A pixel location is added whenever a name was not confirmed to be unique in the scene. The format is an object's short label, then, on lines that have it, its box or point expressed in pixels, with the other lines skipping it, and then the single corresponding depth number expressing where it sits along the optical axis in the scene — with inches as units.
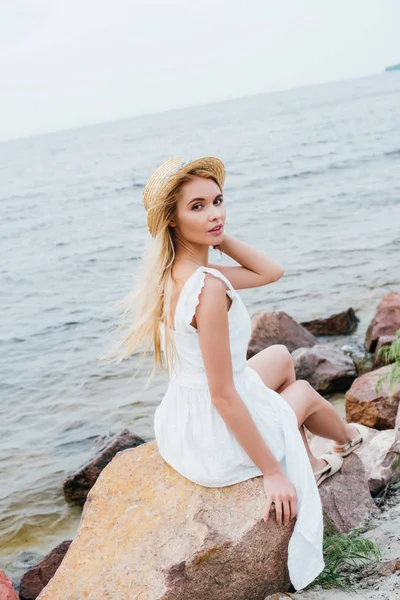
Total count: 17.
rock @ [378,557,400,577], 109.5
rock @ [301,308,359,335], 324.5
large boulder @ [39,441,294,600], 108.0
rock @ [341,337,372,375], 280.9
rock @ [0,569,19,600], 130.1
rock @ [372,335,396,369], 264.2
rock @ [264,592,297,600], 106.0
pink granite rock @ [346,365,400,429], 206.5
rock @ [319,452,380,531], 133.5
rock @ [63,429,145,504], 217.2
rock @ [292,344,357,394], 258.7
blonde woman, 109.1
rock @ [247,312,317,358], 287.6
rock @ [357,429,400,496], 152.7
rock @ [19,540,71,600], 171.3
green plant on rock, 187.6
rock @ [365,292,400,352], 282.0
